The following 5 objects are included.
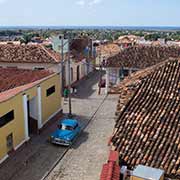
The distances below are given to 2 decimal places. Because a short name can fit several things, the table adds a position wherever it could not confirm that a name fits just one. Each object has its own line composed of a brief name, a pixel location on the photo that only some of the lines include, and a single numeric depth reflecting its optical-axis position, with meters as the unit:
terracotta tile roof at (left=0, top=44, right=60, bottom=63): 24.85
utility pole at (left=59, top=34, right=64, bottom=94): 25.08
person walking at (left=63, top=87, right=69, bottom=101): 23.16
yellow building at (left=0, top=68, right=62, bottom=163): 13.29
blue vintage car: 14.91
